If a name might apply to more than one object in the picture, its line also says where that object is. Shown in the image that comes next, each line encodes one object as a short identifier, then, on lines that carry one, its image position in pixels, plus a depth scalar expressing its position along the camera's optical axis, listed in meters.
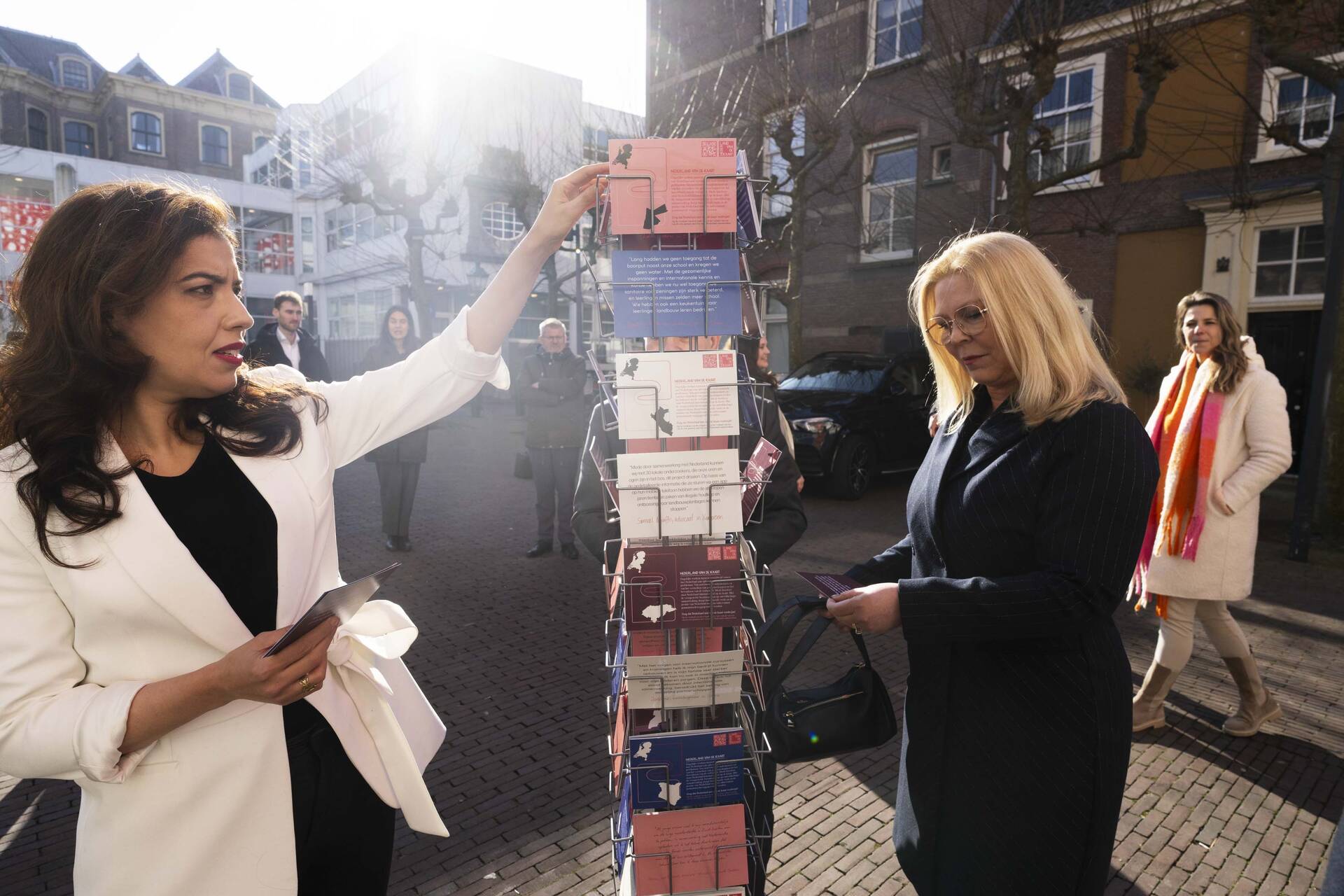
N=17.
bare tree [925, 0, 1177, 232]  9.66
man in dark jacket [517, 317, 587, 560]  7.23
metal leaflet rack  1.81
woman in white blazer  1.35
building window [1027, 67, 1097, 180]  14.39
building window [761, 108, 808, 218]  16.09
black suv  10.18
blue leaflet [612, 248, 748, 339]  1.77
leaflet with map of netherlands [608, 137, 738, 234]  1.74
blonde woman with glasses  1.66
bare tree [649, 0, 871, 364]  13.55
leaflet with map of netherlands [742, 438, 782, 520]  1.88
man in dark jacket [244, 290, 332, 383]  6.88
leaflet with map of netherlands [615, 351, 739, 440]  1.73
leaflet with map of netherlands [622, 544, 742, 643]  1.79
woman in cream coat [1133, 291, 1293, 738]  3.94
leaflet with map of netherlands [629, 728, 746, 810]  1.85
